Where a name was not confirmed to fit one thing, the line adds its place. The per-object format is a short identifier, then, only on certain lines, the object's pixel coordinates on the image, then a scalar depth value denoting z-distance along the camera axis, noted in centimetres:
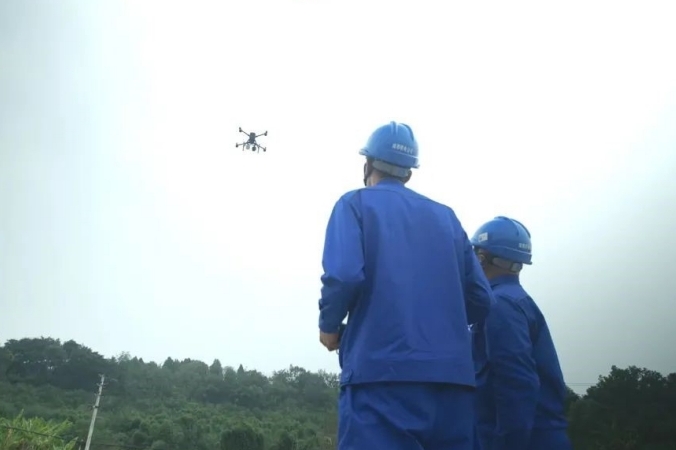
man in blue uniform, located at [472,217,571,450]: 375
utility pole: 4758
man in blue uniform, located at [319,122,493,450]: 263
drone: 2998
